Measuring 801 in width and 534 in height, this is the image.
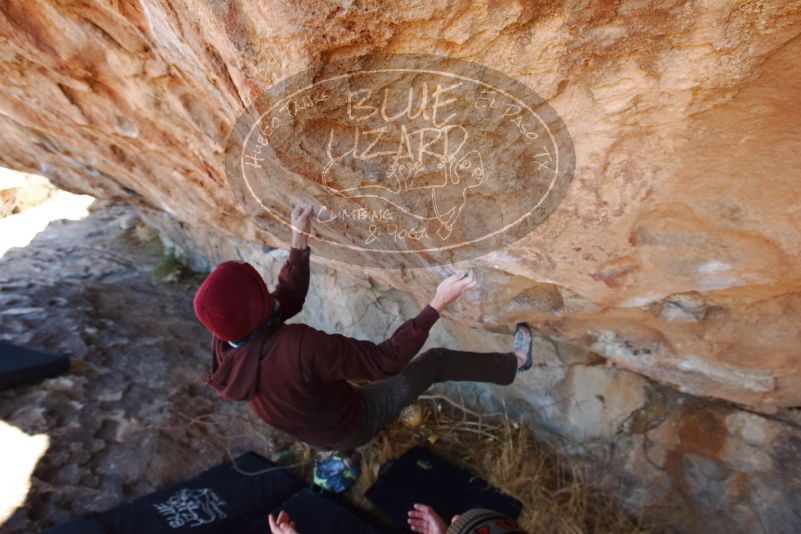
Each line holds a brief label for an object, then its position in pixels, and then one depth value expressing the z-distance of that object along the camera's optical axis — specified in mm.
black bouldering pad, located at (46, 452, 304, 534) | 1963
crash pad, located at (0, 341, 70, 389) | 2576
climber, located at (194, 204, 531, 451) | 1333
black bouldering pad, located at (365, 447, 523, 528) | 2117
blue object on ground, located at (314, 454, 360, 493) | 2230
